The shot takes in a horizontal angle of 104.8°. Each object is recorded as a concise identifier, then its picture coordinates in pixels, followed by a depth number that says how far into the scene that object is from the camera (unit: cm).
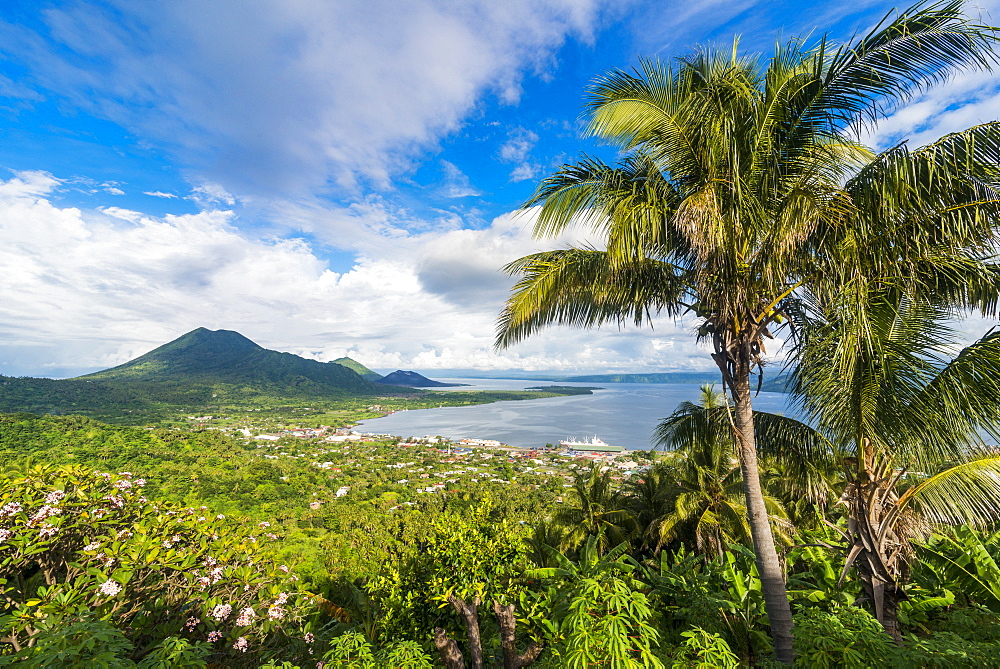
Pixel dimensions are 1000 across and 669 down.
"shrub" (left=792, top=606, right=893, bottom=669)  294
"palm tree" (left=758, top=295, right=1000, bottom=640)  379
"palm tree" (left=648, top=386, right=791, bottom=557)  920
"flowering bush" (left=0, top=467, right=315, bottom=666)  370
